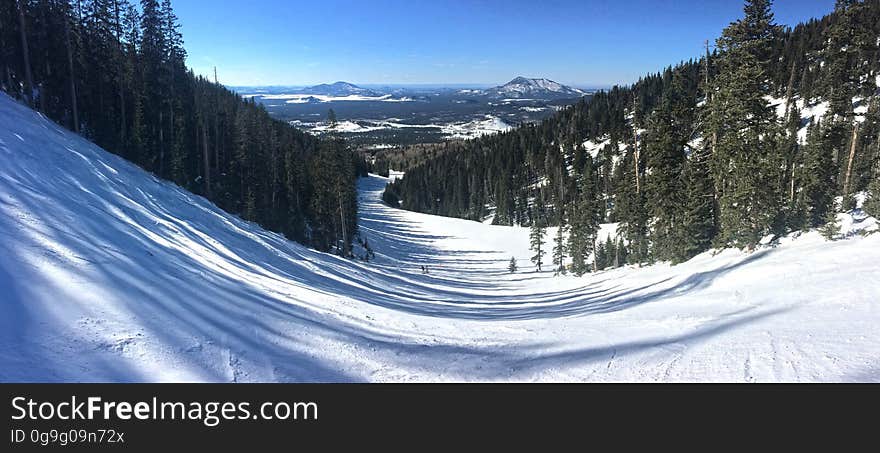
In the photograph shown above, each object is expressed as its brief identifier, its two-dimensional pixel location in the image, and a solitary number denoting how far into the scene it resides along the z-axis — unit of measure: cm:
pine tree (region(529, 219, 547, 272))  4159
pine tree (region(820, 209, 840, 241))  1533
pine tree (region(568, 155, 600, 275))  3809
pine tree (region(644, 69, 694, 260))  2370
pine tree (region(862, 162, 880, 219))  1545
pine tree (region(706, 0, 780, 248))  1756
